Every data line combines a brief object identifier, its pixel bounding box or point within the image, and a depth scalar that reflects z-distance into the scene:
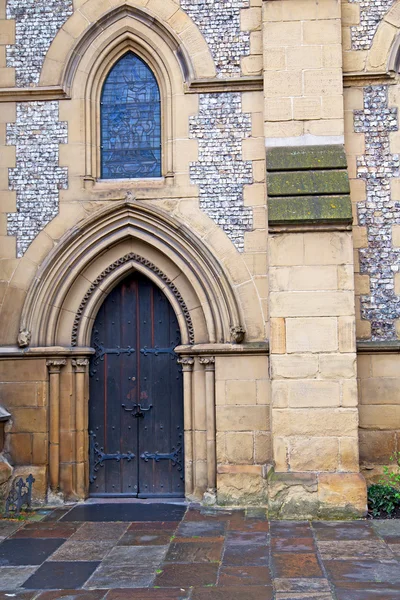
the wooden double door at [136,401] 8.09
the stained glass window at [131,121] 8.31
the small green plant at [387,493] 7.11
